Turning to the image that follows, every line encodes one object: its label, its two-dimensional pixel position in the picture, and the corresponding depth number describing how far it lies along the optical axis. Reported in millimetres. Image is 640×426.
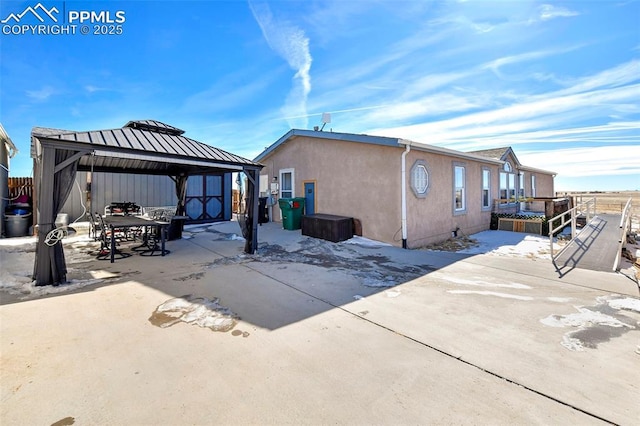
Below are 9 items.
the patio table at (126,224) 5966
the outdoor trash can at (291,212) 10352
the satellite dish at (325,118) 10609
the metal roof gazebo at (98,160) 4387
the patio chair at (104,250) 6512
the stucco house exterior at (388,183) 8008
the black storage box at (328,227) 8367
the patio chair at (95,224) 7371
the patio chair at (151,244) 7045
